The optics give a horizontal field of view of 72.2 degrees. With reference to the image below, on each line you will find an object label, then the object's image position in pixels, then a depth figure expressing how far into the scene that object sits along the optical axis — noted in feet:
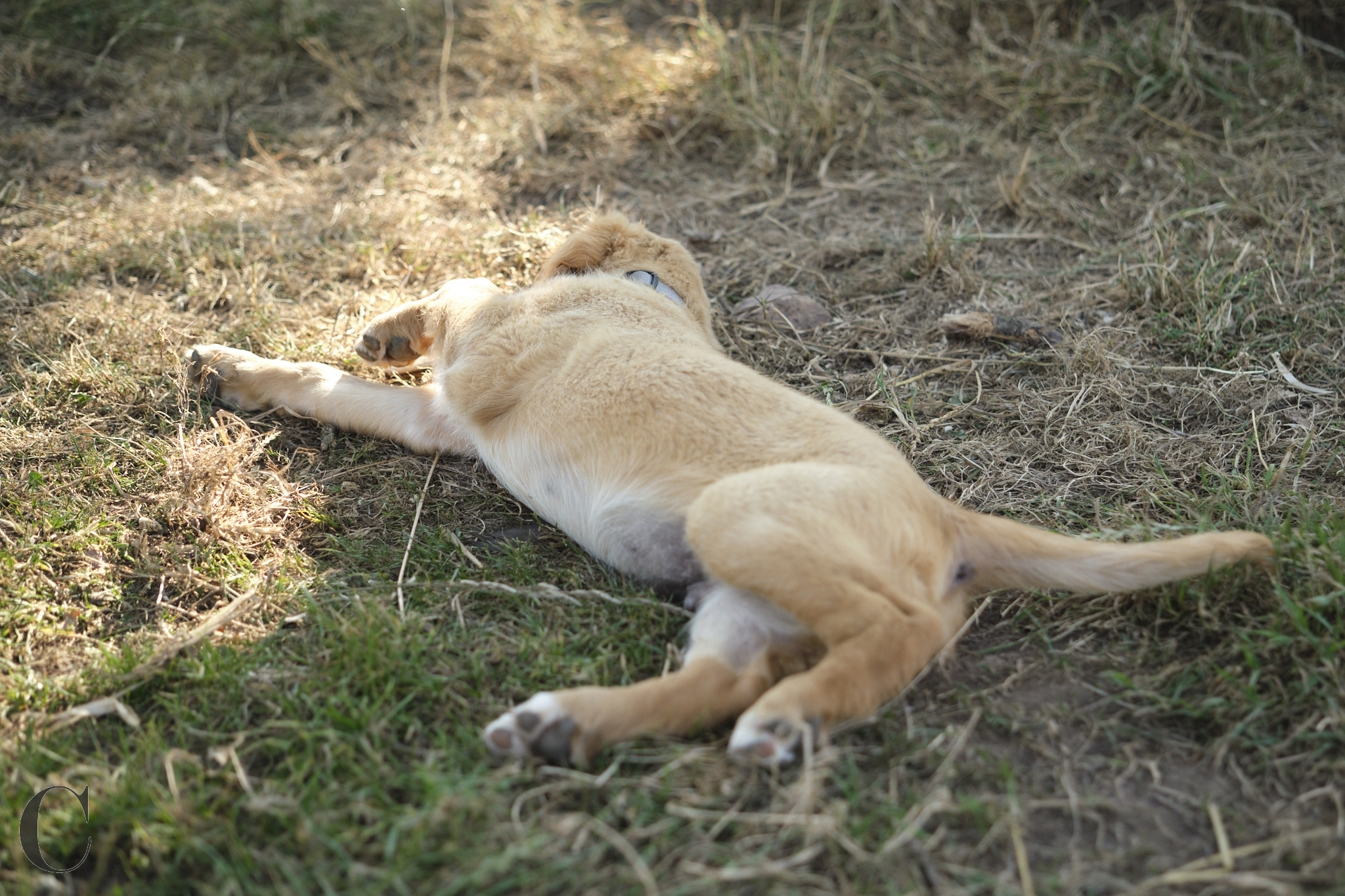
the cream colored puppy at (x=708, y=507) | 7.39
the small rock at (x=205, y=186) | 16.53
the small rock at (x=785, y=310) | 14.03
